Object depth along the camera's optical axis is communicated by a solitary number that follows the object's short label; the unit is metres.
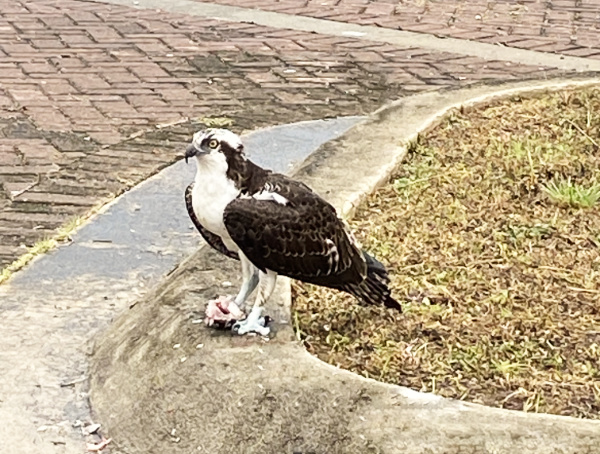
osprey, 3.28
